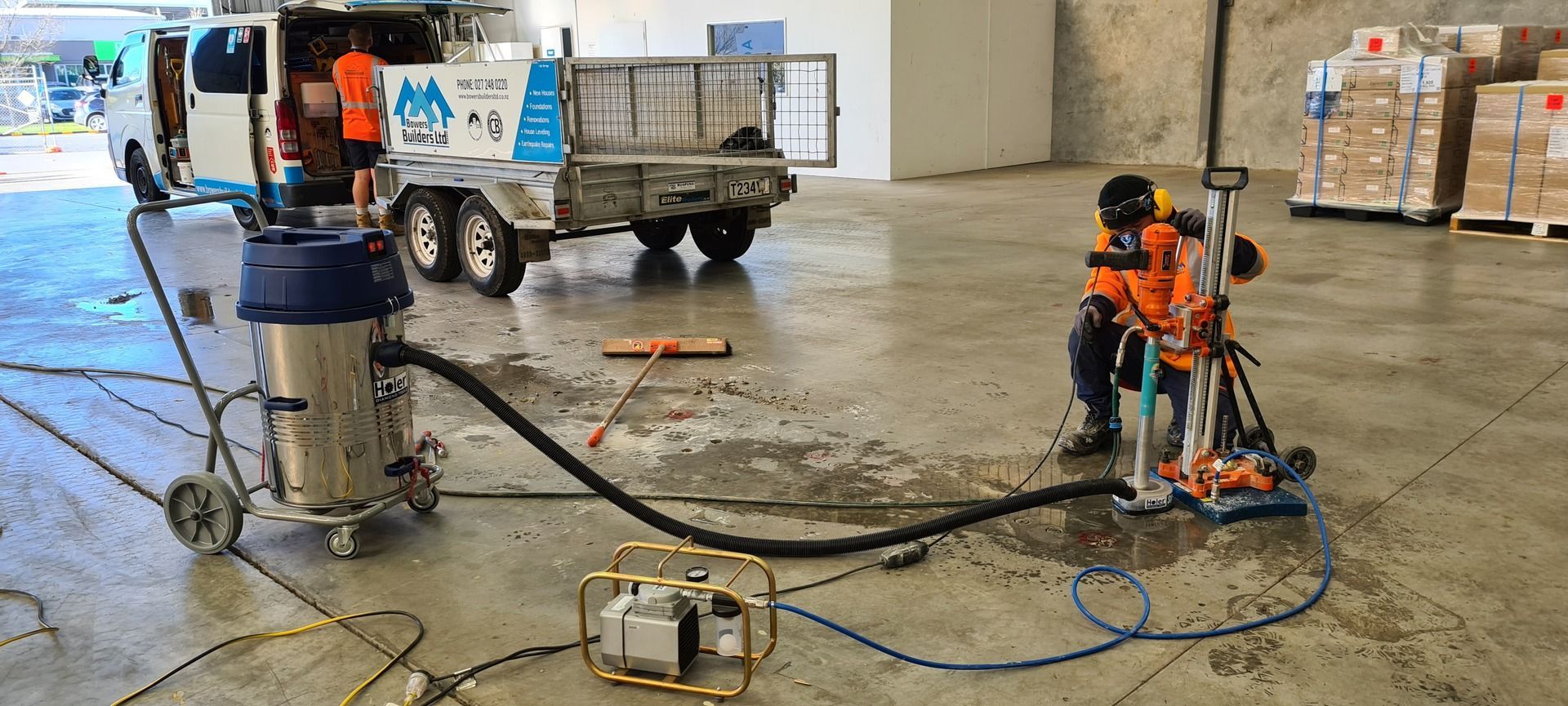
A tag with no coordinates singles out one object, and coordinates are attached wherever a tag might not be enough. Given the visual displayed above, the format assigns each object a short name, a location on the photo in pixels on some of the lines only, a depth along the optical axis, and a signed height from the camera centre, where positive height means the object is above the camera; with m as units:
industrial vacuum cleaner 3.11 -0.87
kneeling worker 3.62 -0.72
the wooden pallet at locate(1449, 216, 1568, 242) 8.55 -1.06
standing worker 8.40 +0.24
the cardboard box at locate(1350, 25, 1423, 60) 9.22 +0.51
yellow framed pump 2.53 -1.20
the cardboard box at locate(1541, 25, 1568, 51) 9.89 +0.55
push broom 5.60 -1.20
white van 9.14 +0.35
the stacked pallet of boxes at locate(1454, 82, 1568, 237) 8.32 -0.47
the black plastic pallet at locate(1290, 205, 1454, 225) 9.60 -1.03
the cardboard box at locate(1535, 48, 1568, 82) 8.67 +0.26
